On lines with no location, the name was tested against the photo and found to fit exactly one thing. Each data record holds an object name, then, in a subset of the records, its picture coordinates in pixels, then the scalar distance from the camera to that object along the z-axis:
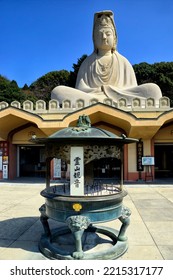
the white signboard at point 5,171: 15.95
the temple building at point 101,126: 13.34
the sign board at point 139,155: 14.85
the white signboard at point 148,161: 14.58
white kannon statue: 17.41
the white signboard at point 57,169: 15.37
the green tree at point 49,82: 51.12
